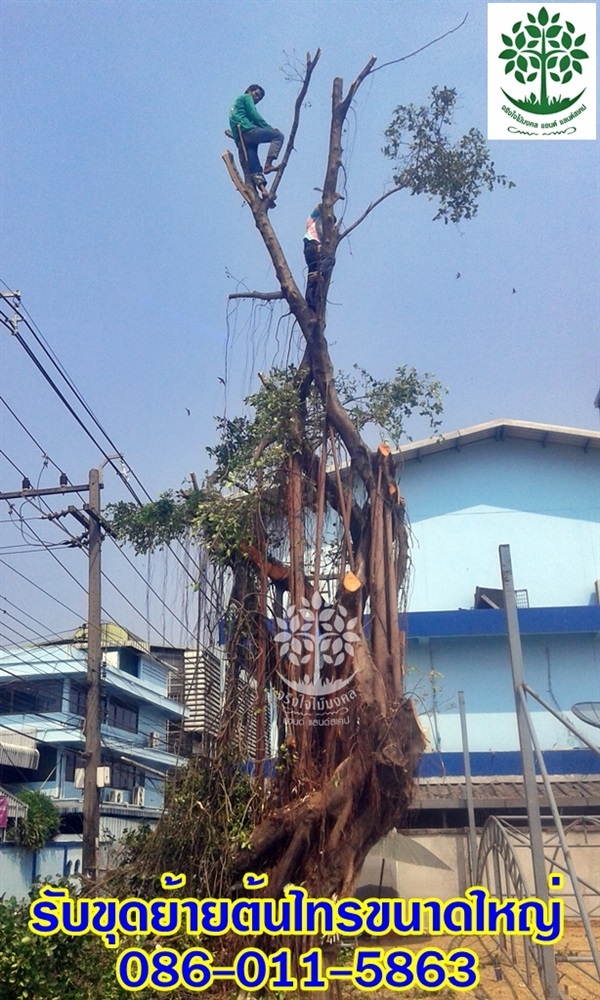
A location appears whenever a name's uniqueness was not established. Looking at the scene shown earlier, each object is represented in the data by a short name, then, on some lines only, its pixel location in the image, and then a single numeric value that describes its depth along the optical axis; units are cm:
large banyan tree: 659
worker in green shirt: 803
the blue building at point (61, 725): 2272
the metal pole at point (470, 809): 1209
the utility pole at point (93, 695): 1376
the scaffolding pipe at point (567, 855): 607
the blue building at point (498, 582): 1498
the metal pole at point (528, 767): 625
